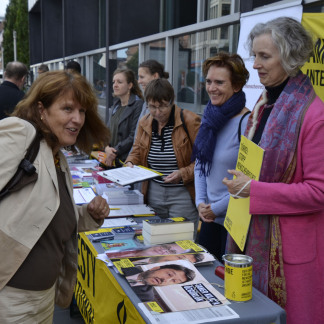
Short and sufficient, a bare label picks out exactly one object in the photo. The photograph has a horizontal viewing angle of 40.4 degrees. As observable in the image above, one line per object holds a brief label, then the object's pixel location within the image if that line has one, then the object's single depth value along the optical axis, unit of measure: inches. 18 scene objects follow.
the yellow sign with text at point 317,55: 110.5
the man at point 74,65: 220.3
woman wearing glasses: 118.8
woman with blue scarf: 96.5
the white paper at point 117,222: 102.6
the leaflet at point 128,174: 107.2
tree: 1195.9
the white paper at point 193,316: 59.1
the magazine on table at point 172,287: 63.6
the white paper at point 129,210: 112.4
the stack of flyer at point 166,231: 87.9
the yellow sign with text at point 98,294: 72.2
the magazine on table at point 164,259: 76.8
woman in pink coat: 68.7
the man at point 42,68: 314.7
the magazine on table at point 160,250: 81.9
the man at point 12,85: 211.2
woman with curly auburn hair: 59.2
